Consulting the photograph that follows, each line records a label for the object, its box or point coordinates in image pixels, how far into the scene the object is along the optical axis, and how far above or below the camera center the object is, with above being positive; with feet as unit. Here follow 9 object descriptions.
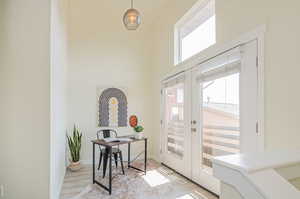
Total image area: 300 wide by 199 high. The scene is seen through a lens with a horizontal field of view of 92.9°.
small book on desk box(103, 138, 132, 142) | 8.00 -2.27
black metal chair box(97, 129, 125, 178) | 8.72 -3.36
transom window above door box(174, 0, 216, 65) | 7.44 +4.17
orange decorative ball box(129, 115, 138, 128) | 9.51 -1.42
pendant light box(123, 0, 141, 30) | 6.24 +3.60
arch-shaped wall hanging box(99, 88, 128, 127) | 11.46 -0.58
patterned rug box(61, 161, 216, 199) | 6.91 -4.69
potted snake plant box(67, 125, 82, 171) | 9.71 -3.52
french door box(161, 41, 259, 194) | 5.28 -0.63
